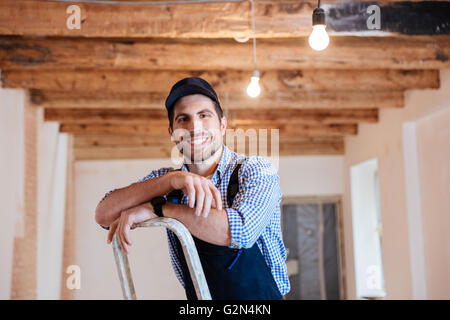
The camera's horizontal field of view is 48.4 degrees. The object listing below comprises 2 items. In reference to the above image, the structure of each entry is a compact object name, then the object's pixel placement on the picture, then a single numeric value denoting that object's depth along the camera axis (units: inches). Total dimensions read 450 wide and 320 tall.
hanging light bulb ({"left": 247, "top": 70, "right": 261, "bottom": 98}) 145.4
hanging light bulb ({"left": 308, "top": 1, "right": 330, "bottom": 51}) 101.2
